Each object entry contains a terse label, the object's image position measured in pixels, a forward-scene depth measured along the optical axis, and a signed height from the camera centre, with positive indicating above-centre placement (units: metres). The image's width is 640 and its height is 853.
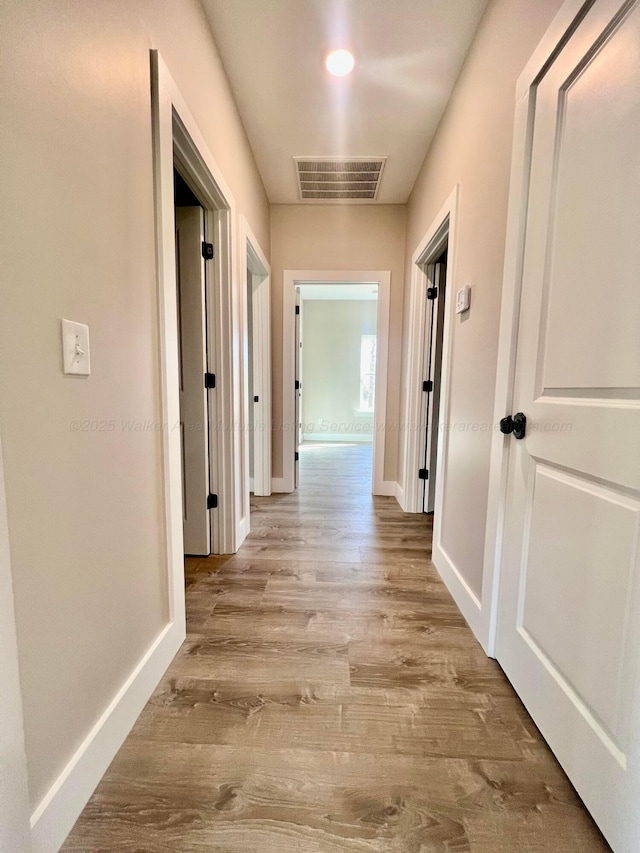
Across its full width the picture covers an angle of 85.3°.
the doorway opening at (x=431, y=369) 2.65 +0.14
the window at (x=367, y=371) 6.46 +0.27
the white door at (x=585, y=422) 0.76 -0.08
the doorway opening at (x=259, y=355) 2.94 +0.24
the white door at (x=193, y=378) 1.83 +0.02
